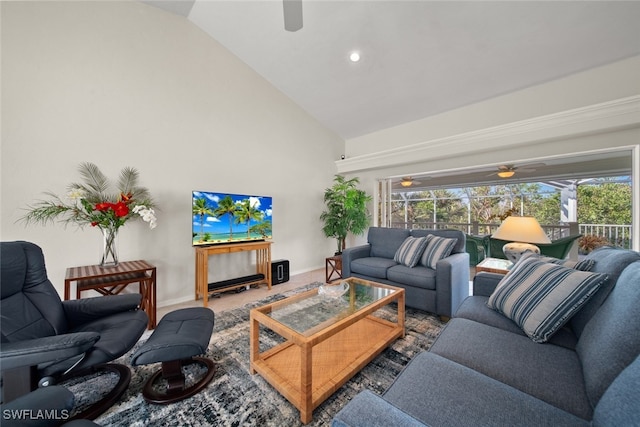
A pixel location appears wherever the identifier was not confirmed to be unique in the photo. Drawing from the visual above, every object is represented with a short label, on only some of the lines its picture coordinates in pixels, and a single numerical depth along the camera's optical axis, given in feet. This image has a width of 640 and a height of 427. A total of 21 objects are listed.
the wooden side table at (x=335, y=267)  12.74
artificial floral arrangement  7.50
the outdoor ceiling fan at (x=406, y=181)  19.37
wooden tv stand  9.70
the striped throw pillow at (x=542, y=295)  4.11
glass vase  8.05
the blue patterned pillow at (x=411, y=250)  9.67
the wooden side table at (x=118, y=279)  7.00
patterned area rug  4.36
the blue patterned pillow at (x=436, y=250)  9.21
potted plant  15.24
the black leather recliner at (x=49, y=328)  3.63
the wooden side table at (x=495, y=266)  7.50
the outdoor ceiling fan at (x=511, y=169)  14.69
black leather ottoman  4.50
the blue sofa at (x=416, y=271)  8.14
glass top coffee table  4.58
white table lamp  7.42
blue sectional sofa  2.38
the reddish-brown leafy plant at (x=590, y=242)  14.83
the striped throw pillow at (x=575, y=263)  4.73
